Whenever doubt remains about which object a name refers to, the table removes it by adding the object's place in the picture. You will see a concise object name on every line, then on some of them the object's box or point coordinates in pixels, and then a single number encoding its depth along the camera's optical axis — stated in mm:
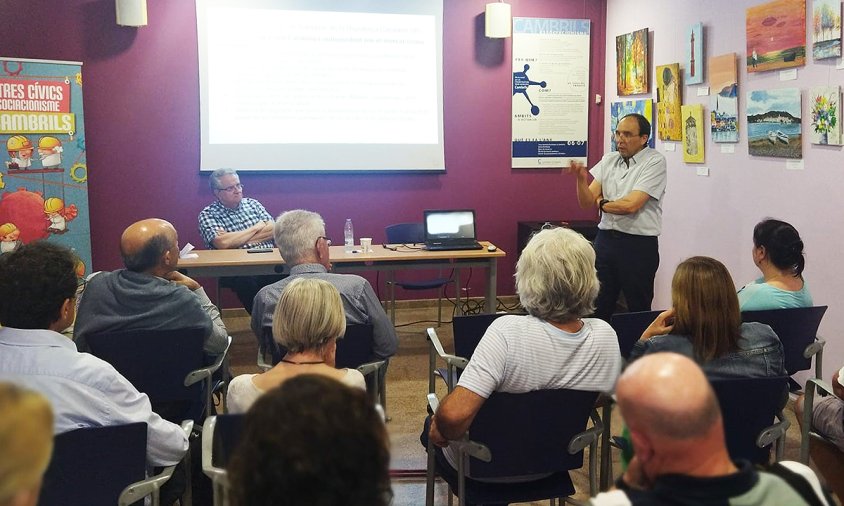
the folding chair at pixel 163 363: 2596
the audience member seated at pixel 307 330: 2057
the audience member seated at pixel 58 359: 1893
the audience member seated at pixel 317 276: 2984
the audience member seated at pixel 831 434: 2451
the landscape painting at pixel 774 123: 4055
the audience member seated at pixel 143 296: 2730
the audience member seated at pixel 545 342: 2072
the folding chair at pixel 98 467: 1684
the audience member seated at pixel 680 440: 1040
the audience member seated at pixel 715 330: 2279
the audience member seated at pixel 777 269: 2900
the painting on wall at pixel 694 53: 4946
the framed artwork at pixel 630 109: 5715
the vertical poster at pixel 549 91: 6305
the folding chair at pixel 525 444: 2037
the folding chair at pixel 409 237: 5480
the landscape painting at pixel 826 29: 3699
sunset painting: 3988
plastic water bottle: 5148
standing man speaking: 4391
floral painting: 3732
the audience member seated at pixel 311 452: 892
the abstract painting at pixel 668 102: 5285
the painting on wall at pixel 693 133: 5016
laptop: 4928
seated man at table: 4941
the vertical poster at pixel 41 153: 5121
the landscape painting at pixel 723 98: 4578
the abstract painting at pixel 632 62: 5746
